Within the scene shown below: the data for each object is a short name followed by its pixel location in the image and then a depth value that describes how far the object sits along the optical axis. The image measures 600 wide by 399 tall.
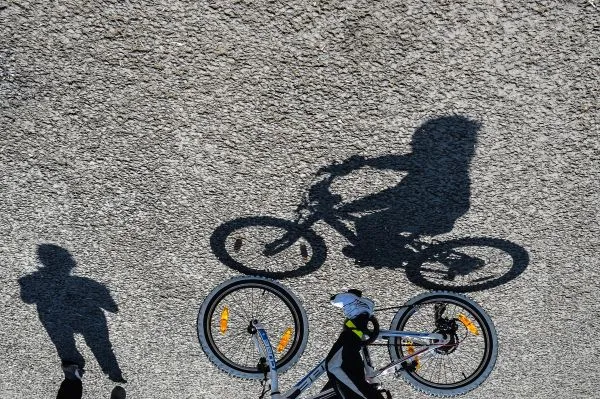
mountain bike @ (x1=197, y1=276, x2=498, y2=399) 3.17
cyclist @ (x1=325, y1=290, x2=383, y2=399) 2.91
